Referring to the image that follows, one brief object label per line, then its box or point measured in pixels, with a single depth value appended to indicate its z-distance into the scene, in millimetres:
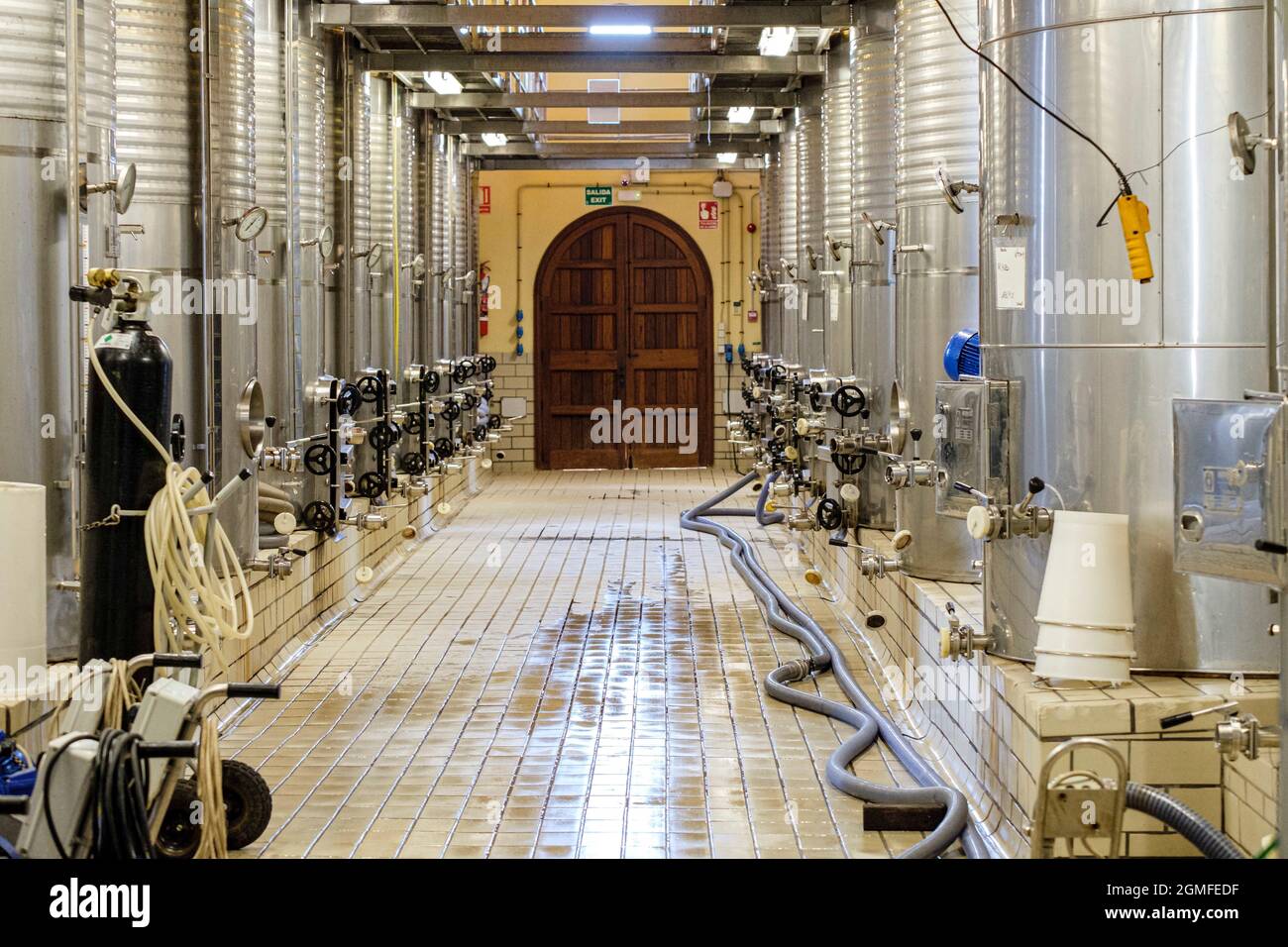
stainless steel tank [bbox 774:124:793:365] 12836
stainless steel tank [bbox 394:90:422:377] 12250
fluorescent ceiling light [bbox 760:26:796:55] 10445
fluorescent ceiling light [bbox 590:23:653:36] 11516
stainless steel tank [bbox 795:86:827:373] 11109
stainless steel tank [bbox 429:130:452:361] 13922
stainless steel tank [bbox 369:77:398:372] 11156
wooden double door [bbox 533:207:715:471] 19328
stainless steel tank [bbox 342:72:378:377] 10188
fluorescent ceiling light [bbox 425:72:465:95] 12227
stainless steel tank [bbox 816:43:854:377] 9383
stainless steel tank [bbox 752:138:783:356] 15484
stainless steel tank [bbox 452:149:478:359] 16219
